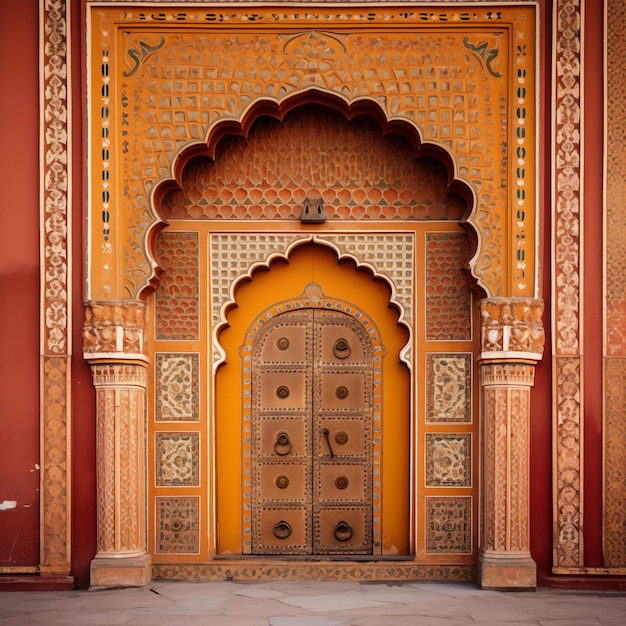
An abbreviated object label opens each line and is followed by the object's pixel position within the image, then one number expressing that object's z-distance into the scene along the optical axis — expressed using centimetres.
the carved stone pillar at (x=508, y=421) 746
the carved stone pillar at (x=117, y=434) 746
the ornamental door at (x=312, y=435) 796
